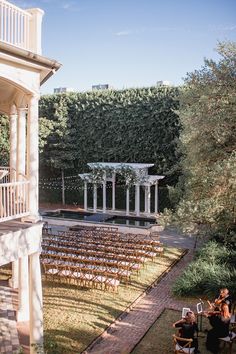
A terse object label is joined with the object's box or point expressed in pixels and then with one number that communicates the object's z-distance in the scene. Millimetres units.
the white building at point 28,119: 8367
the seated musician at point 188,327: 9508
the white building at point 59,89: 44003
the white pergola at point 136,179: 31203
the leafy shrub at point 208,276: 14125
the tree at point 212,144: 14359
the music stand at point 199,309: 10498
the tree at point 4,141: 31825
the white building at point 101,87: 40438
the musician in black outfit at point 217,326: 10047
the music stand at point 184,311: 9945
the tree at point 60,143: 38125
